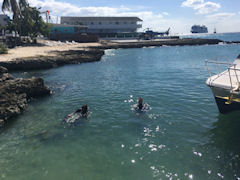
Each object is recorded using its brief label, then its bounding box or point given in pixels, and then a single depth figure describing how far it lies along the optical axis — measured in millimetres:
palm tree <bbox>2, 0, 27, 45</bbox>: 45744
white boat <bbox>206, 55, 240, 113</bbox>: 10062
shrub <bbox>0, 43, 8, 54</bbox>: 35088
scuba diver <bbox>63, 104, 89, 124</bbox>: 12364
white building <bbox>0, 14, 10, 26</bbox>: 77438
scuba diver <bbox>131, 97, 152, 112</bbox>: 13791
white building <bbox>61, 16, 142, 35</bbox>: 99812
